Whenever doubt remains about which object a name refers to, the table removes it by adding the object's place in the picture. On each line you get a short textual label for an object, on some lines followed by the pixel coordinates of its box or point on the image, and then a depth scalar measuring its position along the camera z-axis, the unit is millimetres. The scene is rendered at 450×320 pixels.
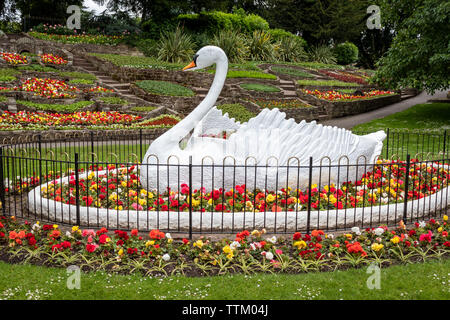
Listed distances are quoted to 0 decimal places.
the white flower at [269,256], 5047
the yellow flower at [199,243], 5168
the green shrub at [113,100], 17953
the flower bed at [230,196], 6419
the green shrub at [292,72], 26188
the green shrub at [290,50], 31656
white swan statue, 6953
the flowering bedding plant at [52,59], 22306
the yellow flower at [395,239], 5348
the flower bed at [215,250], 5023
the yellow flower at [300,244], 5200
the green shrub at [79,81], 19898
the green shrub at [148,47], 27141
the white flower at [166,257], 5020
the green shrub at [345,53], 37750
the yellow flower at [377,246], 5227
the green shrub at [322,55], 35000
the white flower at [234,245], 5219
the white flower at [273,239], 5398
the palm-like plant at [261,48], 29531
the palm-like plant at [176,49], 25141
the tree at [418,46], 14453
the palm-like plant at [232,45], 26250
